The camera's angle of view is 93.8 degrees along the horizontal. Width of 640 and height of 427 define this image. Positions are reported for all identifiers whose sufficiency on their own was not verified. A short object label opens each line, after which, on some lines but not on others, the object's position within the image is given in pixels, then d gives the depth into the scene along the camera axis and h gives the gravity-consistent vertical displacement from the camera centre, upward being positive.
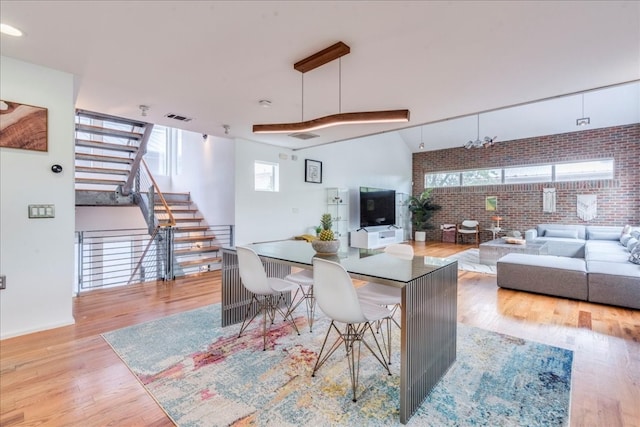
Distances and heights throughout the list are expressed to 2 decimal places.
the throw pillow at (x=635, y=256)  3.66 -0.57
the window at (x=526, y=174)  7.21 +0.98
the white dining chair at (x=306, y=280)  2.63 -0.63
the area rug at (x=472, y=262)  5.28 -1.04
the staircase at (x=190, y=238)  5.18 -0.53
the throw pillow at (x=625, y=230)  5.84 -0.39
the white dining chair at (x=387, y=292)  2.19 -0.65
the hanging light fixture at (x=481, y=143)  6.44 +1.47
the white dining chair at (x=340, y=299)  1.71 -0.54
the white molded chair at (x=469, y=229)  8.59 -0.55
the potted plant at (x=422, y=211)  9.55 -0.04
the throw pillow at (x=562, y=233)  6.70 -0.54
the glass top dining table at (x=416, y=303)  1.60 -0.56
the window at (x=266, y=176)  5.83 +0.67
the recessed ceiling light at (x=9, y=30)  2.13 +1.30
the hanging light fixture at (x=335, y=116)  2.39 +0.78
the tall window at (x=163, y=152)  7.41 +1.43
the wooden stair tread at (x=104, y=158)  4.42 +0.83
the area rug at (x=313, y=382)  1.64 -1.12
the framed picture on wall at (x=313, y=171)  6.61 +0.87
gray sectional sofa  3.35 -0.79
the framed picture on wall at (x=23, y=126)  2.55 +0.73
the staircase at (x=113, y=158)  4.59 +0.86
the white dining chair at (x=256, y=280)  2.33 -0.57
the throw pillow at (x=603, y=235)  6.24 -0.52
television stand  7.48 -0.72
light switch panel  2.69 -0.02
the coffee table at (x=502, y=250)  5.36 -0.72
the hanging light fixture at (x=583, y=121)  5.50 +1.64
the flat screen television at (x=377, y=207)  7.83 +0.08
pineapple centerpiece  2.45 -0.27
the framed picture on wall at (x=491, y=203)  8.50 +0.20
